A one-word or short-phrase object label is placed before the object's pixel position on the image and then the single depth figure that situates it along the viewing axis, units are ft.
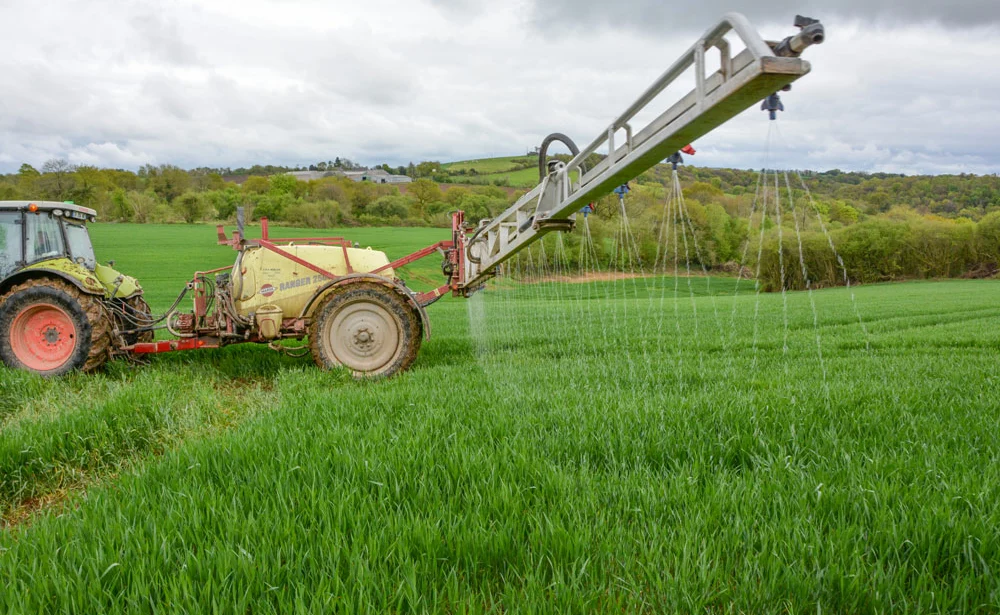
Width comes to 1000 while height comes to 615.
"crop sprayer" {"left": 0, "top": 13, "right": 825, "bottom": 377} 22.75
